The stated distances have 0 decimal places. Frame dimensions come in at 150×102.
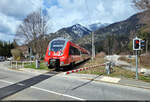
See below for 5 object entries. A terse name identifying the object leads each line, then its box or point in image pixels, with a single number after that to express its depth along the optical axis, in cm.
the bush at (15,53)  3556
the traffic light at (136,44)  1043
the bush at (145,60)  2436
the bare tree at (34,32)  3841
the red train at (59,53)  1390
